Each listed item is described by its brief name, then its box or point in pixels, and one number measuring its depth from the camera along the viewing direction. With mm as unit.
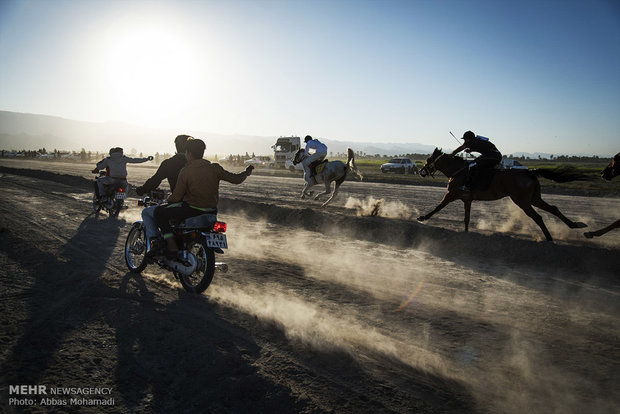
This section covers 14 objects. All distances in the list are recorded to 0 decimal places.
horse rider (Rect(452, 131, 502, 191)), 9492
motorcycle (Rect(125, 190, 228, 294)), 5152
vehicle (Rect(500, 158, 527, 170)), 44181
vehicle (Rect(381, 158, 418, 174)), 44062
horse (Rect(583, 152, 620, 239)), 8227
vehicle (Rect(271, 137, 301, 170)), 43062
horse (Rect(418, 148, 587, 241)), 8992
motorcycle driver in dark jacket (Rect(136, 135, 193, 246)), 5637
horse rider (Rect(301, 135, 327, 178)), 15266
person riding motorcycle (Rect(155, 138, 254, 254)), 5133
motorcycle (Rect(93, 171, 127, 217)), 11852
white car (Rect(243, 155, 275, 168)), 45372
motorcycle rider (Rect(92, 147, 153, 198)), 12010
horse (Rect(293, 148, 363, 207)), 15516
